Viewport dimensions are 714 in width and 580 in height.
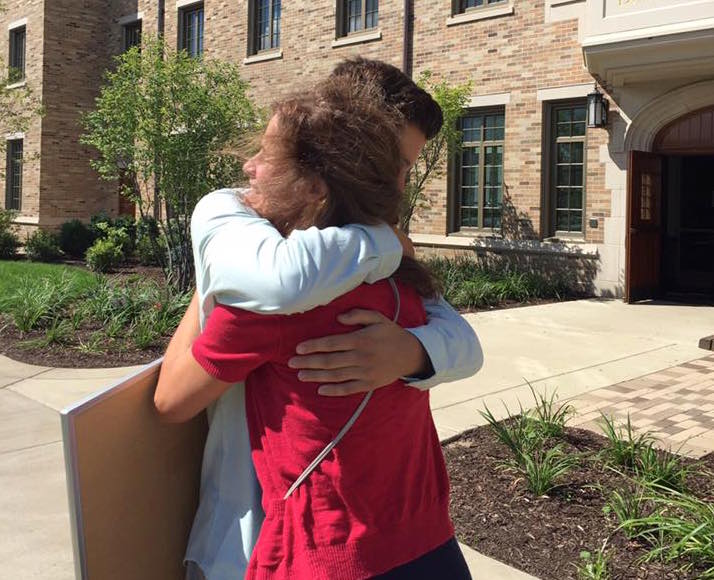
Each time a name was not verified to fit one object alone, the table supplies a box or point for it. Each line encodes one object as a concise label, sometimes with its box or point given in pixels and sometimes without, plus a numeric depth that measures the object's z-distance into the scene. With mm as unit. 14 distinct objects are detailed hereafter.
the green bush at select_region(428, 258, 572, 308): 11359
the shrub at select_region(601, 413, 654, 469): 4164
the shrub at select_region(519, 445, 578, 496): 3842
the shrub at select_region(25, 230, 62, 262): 18047
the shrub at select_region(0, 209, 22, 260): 18484
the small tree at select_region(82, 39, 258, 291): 10906
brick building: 11148
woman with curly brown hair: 1281
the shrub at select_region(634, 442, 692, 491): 3816
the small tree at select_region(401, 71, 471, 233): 12859
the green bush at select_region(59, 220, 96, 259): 19109
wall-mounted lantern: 11992
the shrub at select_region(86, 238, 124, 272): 15375
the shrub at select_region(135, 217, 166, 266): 15234
